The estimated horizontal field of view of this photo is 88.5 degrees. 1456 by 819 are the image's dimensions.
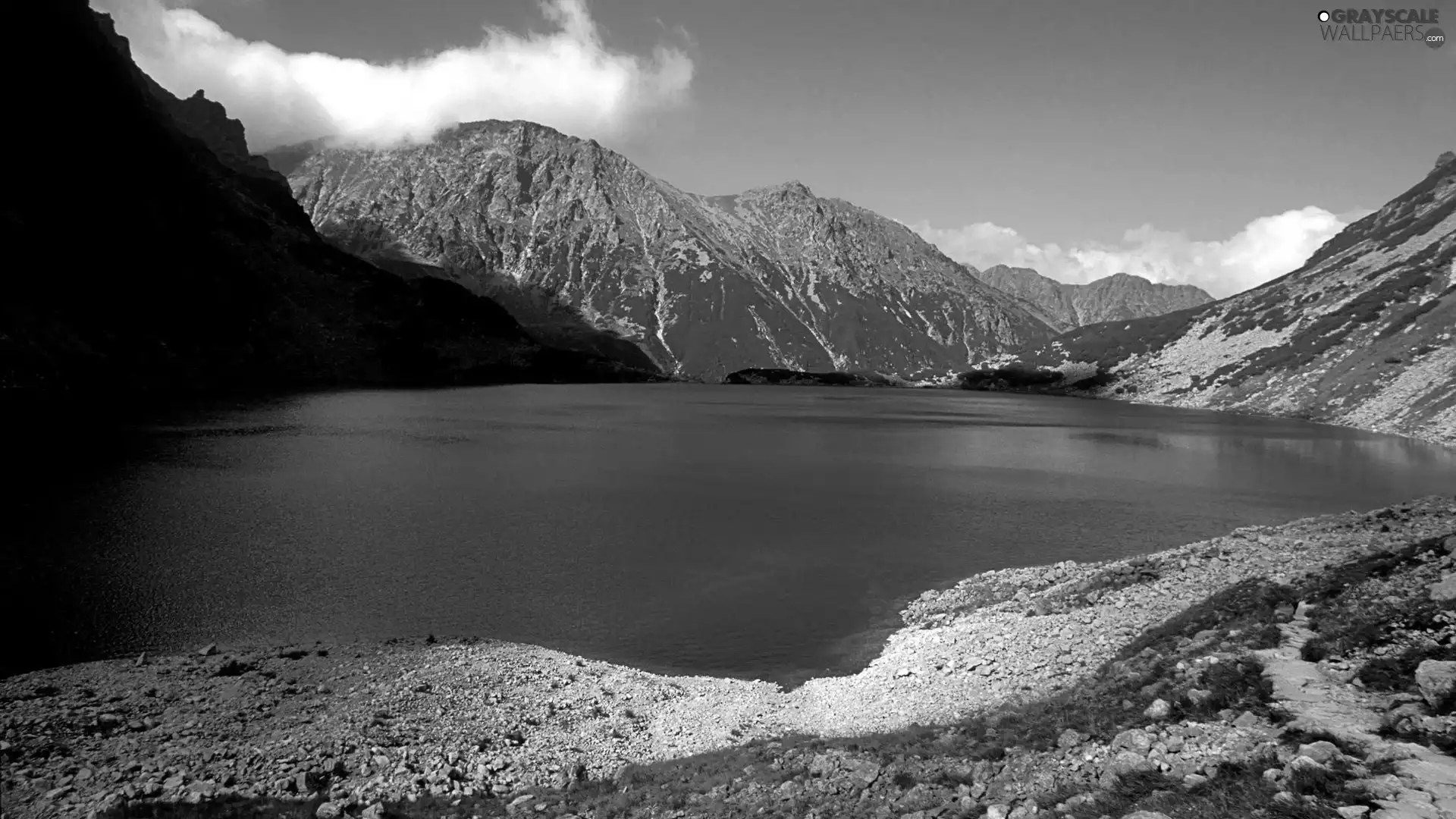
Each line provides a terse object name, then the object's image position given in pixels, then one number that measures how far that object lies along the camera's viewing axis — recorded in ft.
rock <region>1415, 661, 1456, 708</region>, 47.93
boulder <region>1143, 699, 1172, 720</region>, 58.59
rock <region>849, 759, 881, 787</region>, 60.70
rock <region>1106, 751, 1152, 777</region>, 49.85
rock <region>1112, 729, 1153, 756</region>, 52.65
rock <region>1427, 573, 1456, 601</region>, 62.59
